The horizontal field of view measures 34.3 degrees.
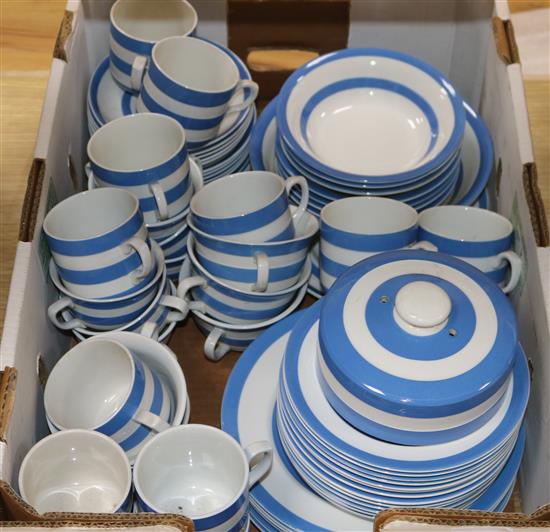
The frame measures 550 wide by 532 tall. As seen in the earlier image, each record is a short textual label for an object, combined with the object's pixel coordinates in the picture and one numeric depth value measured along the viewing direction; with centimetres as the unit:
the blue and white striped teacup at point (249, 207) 94
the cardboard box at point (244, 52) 86
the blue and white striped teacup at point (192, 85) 107
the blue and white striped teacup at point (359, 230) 96
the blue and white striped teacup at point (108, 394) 84
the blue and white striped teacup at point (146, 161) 99
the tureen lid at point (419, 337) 73
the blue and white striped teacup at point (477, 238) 97
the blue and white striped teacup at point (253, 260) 94
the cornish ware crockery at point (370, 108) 112
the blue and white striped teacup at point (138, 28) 113
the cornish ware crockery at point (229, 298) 97
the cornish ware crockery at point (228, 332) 99
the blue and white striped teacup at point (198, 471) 79
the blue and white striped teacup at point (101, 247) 92
